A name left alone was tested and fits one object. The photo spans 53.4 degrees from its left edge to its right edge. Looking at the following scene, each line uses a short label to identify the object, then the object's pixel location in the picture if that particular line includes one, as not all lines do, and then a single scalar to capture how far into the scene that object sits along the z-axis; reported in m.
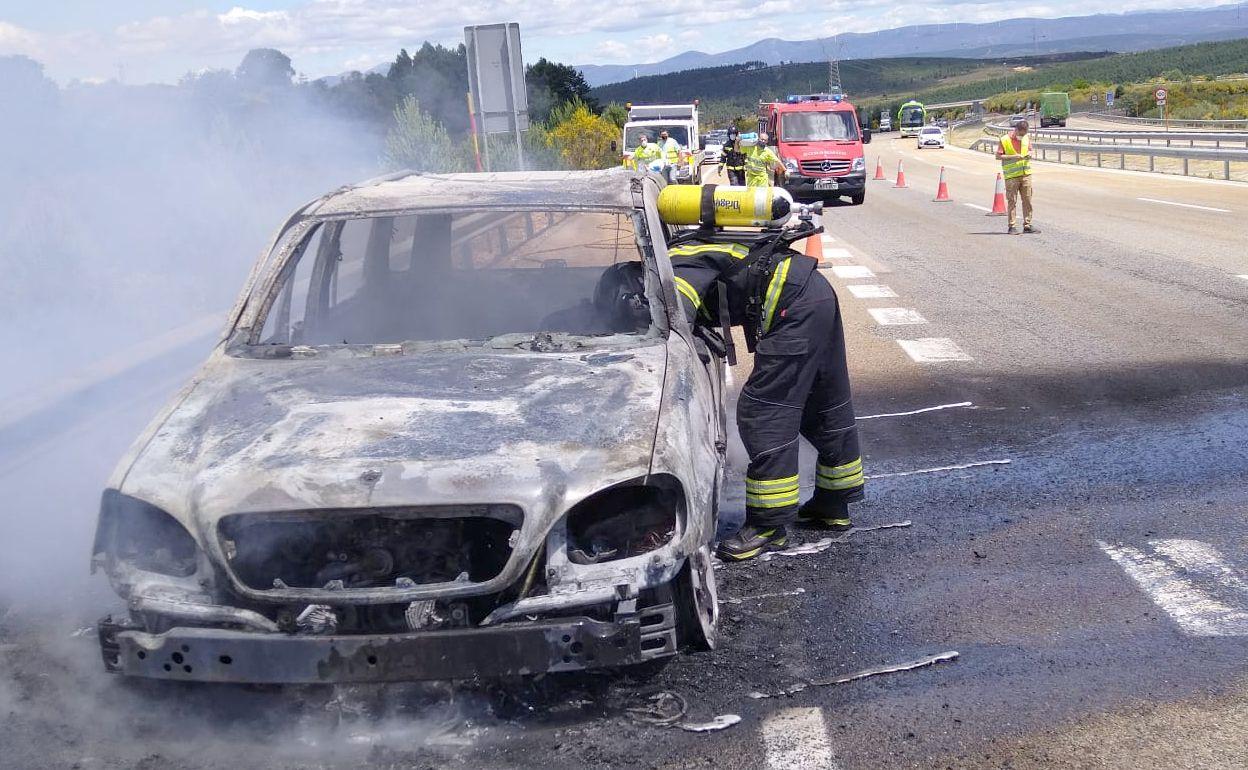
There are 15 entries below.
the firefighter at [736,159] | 21.47
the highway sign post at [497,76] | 18.11
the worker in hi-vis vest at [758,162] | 20.08
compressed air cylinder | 4.98
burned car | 3.40
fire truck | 27.09
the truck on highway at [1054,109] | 67.88
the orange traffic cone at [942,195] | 27.23
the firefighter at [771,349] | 5.03
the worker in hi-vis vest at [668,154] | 25.73
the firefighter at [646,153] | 25.69
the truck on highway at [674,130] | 29.19
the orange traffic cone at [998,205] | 22.47
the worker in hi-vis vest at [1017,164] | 17.84
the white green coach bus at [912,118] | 79.75
